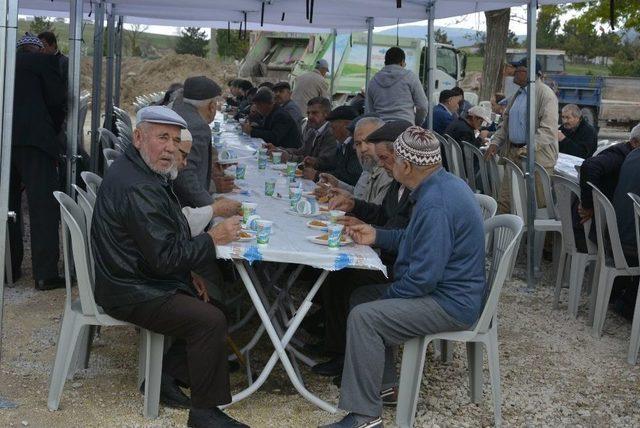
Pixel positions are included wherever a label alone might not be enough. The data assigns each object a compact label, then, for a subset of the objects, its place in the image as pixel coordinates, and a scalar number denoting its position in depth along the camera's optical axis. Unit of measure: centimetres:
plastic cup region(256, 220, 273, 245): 407
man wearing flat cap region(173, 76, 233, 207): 511
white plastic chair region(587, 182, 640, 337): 563
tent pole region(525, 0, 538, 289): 714
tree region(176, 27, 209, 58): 4425
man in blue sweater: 386
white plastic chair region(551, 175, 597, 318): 621
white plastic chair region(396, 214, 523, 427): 402
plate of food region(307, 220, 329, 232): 458
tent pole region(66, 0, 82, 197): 609
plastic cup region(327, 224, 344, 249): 412
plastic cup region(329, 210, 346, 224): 468
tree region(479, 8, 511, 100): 1609
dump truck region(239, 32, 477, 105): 2083
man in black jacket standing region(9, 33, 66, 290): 645
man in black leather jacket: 381
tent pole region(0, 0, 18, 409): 382
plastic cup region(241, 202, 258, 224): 450
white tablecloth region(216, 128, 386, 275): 395
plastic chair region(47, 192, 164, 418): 402
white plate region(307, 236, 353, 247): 420
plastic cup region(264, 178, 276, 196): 571
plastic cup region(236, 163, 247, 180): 630
